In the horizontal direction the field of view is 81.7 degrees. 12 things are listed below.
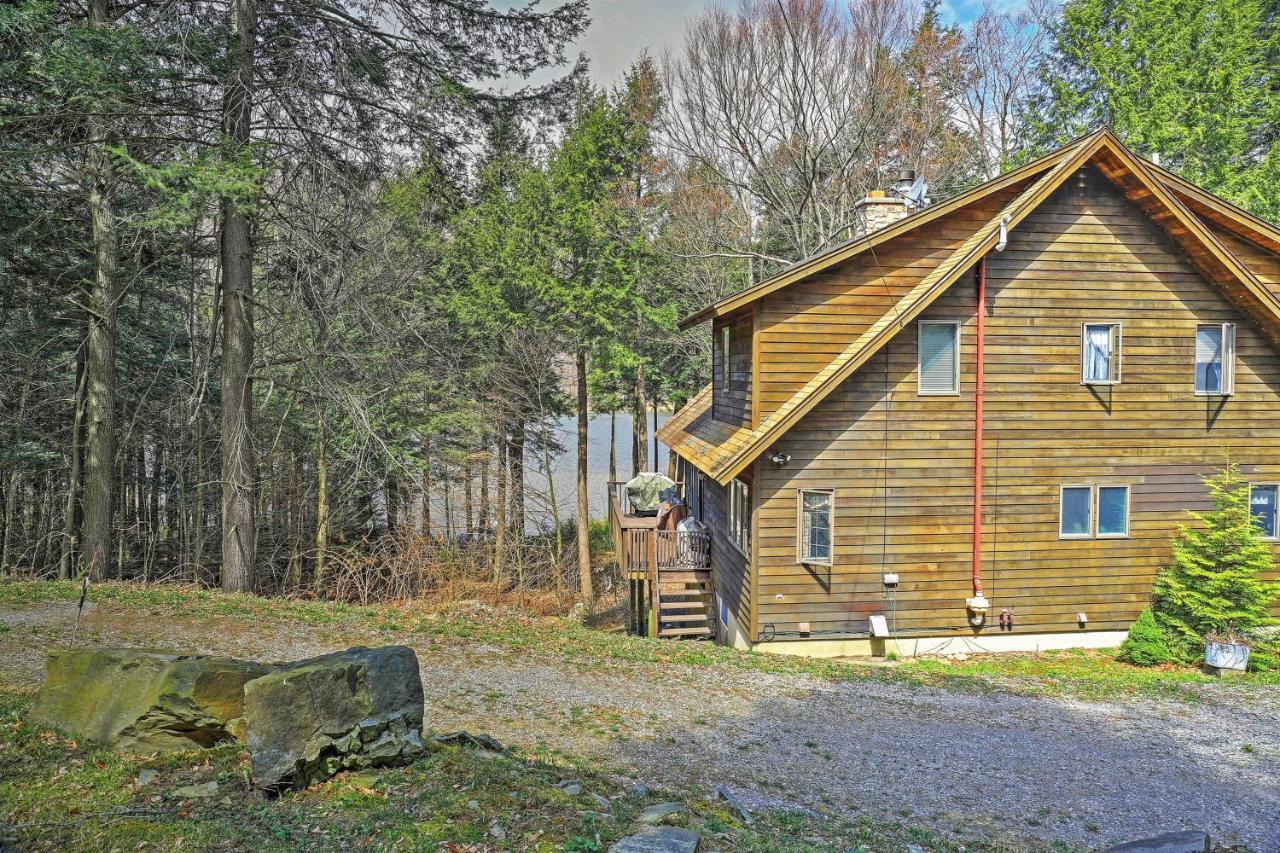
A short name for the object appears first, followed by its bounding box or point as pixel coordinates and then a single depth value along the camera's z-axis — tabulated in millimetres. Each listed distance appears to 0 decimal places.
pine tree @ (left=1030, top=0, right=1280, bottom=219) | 20906
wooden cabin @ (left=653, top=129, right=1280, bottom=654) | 12156
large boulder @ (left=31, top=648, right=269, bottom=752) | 5219
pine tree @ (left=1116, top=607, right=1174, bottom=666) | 11883
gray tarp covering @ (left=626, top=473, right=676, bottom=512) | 18922
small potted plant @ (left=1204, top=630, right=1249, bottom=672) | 11258
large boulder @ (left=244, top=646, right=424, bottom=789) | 4793
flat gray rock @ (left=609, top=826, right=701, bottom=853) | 4307
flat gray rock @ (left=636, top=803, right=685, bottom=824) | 4875
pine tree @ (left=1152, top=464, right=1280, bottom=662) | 11664
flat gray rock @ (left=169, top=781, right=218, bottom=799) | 4656
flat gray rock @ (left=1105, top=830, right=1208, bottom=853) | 5172
